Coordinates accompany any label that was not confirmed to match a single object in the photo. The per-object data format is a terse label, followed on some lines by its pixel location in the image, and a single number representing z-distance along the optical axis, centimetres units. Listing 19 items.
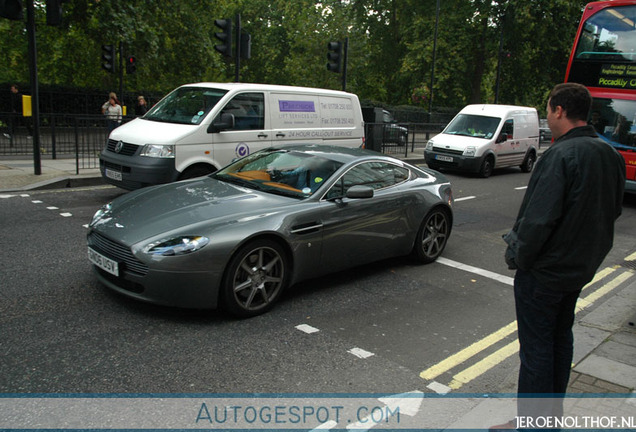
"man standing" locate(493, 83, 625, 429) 277
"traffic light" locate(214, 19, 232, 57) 1366
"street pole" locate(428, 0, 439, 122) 2644
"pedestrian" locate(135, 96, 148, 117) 1744
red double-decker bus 1113
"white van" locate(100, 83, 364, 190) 881
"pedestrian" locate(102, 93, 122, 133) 1570
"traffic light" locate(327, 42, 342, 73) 1725
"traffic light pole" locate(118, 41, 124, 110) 2010
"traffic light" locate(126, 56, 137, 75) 2057
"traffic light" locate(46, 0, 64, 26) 1034
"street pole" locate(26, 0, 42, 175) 1032
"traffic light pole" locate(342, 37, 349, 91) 1688
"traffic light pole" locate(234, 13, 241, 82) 1384
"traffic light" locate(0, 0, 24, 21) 929
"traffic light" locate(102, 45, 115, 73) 1947
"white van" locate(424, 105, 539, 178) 1531
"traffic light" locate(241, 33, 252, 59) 1400
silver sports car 443
